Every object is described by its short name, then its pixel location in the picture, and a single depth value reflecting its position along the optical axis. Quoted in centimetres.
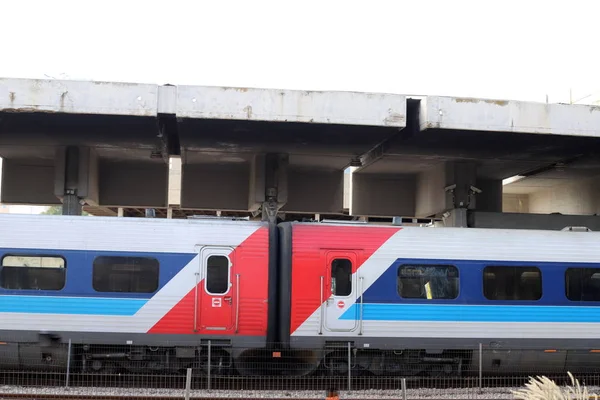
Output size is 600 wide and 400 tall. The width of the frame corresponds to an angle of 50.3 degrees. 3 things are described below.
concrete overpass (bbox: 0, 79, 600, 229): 1581
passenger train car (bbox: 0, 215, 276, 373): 1212
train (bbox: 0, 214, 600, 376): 1218
